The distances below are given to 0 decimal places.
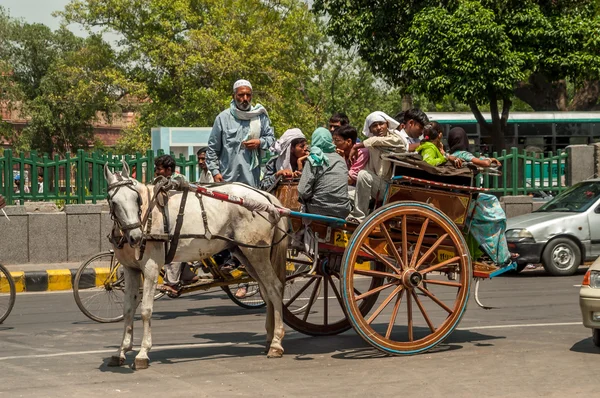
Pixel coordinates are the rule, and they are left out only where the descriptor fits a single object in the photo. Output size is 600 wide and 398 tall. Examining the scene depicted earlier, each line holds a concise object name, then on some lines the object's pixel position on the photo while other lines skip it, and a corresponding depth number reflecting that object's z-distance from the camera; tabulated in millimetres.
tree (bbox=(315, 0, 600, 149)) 28672
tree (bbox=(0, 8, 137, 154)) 49688
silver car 15641
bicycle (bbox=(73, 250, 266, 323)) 10117
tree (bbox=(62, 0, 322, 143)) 43469
